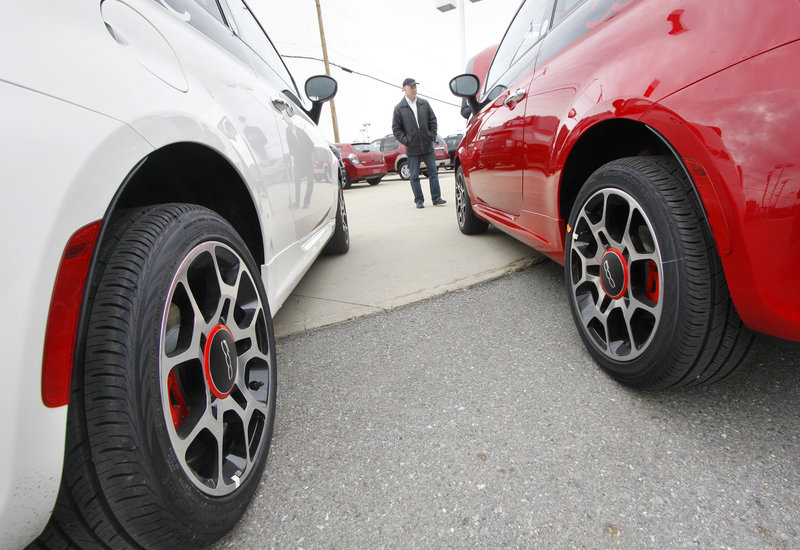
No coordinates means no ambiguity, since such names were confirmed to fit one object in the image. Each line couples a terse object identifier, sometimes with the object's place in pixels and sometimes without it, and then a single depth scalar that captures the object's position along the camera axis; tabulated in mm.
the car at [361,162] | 11766
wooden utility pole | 18328
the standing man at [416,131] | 5738
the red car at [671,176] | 816
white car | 571
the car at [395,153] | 13164
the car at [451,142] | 15705
